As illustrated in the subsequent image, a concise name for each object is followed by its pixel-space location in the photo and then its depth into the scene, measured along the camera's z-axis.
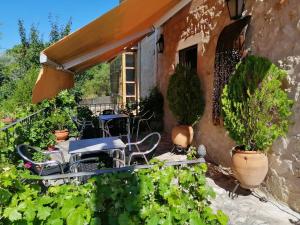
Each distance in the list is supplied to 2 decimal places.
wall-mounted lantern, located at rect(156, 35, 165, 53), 7.63
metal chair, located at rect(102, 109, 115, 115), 8.29
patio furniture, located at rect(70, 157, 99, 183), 3.32
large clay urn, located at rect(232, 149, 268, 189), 3.38
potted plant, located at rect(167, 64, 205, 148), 5.33
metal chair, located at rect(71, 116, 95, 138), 6.62
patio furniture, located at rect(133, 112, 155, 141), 7.81
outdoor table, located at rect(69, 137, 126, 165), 3.56
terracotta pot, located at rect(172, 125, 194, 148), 5.47
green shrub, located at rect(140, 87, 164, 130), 7.79
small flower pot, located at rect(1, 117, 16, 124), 6.97
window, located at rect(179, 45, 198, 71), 6.37
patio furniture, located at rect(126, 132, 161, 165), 4.96
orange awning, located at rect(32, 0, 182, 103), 3.20
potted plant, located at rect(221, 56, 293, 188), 3.29
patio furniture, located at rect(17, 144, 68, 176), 3.21
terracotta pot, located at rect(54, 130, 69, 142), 7.41
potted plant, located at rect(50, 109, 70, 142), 7.43
